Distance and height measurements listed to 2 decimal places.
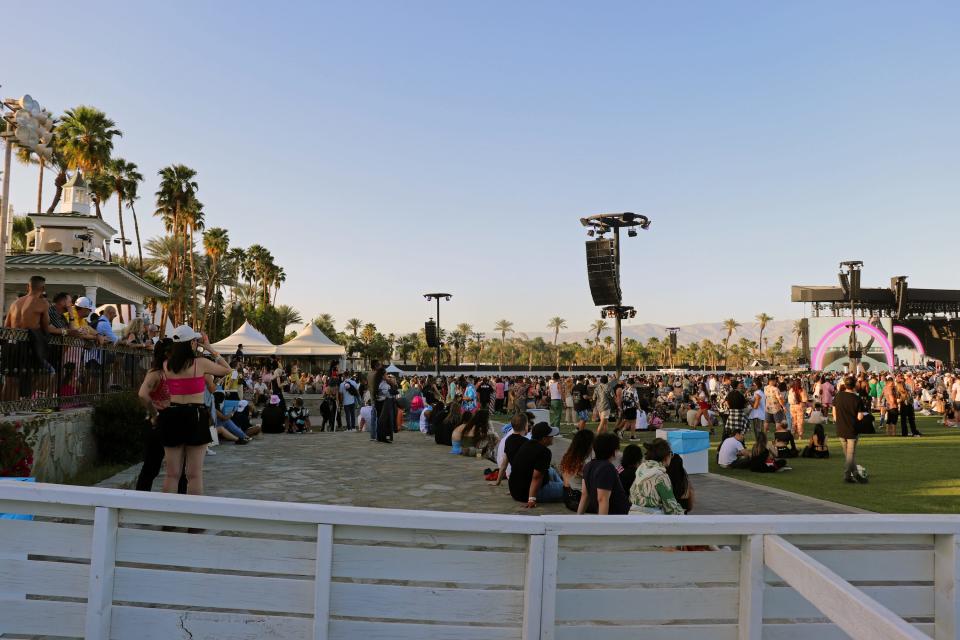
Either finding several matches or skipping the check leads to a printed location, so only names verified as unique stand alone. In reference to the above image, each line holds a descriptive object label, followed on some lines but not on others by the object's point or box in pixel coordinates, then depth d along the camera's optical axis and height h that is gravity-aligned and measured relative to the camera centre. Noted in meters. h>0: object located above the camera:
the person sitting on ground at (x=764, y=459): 11.17 -1.48
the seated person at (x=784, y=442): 12.94 -1.37
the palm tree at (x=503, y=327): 152.77 +7.45
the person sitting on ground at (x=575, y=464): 7.21 -1.11
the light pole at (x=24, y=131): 9.38 +2.97
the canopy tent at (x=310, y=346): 32.12 +0.24
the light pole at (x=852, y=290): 34.59 +5.38
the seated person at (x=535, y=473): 7.70 -1.30
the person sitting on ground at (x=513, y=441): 8.61 -1.06
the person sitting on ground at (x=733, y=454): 11.48 -1.47
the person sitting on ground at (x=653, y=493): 5.81 -1.11
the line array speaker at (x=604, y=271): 20.56 +2.85
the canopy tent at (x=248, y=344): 31.03 +0.21
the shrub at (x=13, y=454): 5.25 -0.93
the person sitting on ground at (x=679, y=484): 6.70 -1.17
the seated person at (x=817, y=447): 13.08 -1.44
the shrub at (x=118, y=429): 9.22 -1.20
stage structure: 61.03 +5.47
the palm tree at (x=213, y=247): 56.91 +8.57
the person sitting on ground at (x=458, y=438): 12.47 -1.50
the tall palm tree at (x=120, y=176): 41.07 +10.50
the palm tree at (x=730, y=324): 144.50 +9.78
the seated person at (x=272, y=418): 16.78 -1.74
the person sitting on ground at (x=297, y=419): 17.09 -1.77
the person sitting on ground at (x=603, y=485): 5.87 -1.07
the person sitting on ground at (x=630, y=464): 6.95 -1.04
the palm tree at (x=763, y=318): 146.12 +11.53
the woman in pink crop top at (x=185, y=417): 5.52 -0.60
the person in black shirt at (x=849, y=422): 9.74 -0.69
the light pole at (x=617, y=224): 20.08 +4.31
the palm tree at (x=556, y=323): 153.50 +9.02
